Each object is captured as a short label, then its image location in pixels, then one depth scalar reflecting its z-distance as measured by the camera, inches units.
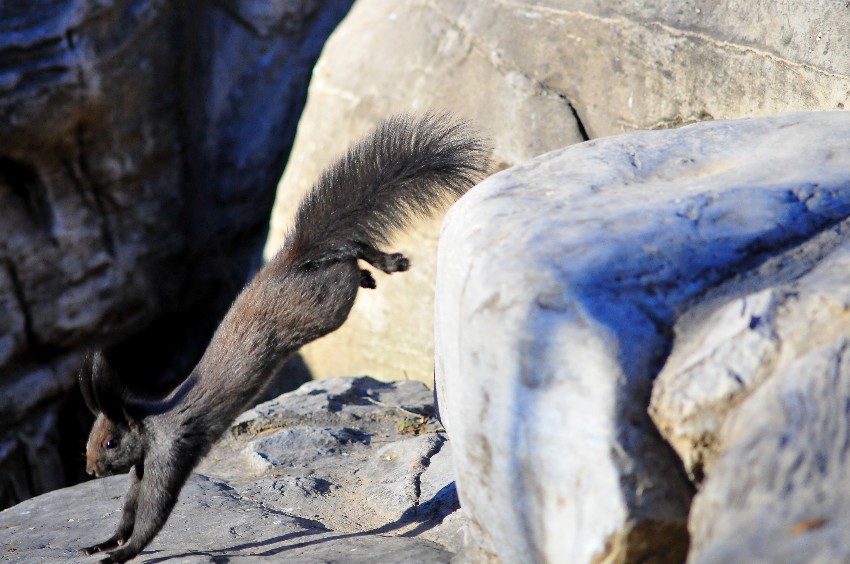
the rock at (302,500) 270.5
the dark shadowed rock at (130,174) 529.7
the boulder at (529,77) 352.2
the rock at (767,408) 128.5
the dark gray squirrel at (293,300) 310.0
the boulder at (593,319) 157.8
